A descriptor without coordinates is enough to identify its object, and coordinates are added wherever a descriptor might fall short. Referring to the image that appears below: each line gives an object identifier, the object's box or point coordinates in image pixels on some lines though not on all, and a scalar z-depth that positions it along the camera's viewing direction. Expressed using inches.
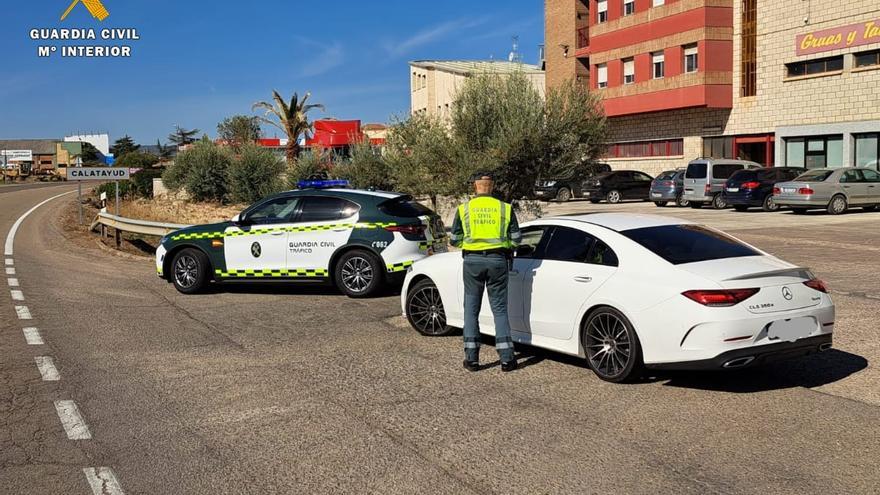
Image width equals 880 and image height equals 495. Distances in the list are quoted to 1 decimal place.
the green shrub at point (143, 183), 1619.1
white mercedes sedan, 241.6
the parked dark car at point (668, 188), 1256.2
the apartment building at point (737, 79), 1311.5
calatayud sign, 890.2
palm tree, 1842.4
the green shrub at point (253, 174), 1344.7
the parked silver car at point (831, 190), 1018.1
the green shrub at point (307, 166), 1241.4
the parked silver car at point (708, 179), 1187.3
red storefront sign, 1271.0
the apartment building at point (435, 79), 2380.7
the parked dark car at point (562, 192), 1376.7
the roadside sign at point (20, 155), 5467.5
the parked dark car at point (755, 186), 1098.7
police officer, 283.6
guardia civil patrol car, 457.4
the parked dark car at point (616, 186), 1428.4
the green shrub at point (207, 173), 1430.9
